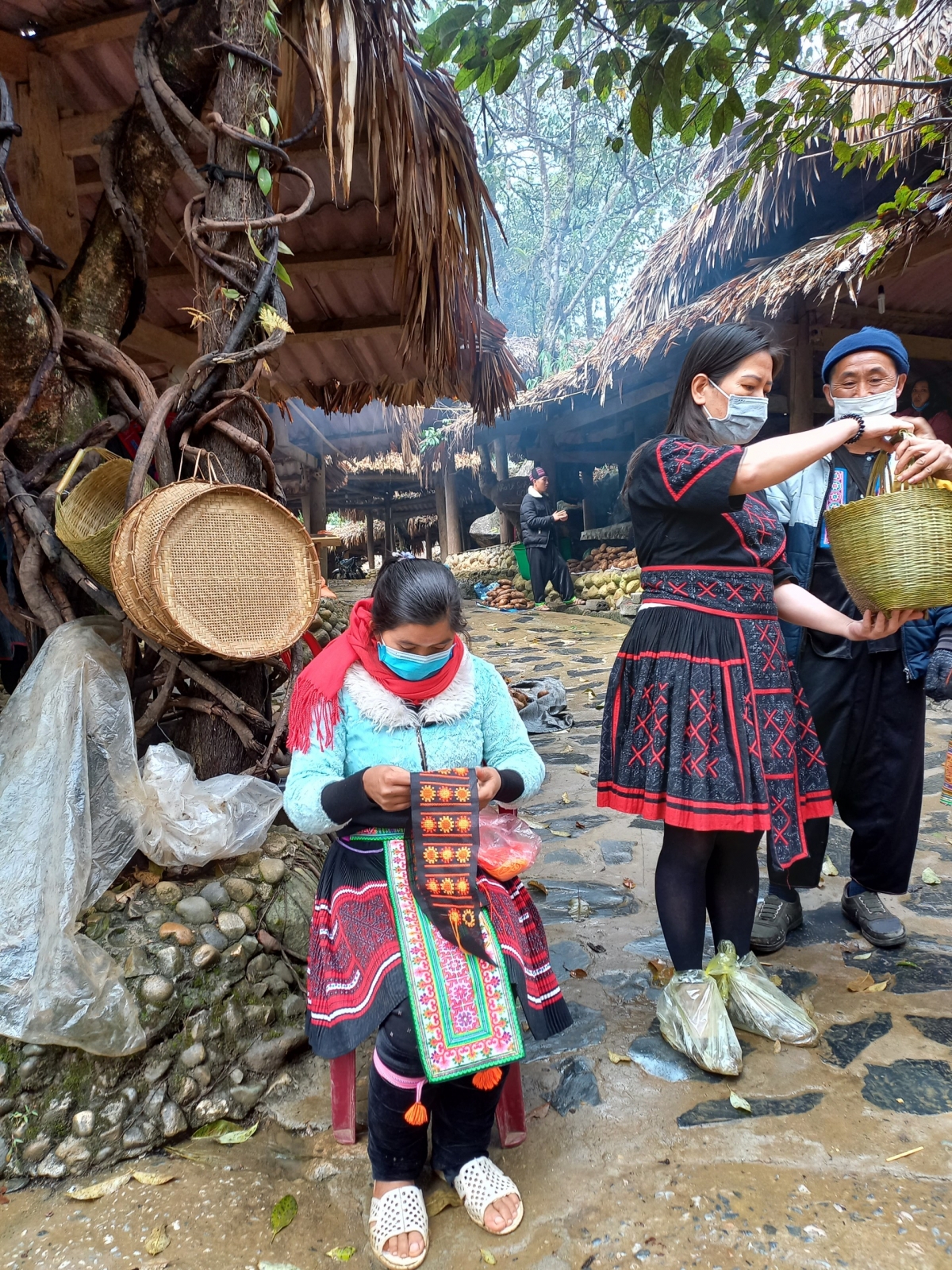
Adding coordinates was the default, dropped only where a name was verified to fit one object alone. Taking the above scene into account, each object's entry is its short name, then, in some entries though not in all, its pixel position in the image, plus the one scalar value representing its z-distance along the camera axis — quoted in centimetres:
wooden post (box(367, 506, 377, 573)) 1727
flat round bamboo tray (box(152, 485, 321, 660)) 174
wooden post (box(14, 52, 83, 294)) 309
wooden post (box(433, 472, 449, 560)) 1482
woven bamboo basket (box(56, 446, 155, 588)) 187
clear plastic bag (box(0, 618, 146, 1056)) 160
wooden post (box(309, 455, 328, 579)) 986
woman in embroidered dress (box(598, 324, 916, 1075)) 177
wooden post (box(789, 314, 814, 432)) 763
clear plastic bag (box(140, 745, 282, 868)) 187
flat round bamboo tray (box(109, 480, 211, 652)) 170
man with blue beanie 223
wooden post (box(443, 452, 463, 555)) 1462
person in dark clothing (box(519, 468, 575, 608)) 1057
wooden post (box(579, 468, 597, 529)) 1330
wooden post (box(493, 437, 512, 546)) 1361
